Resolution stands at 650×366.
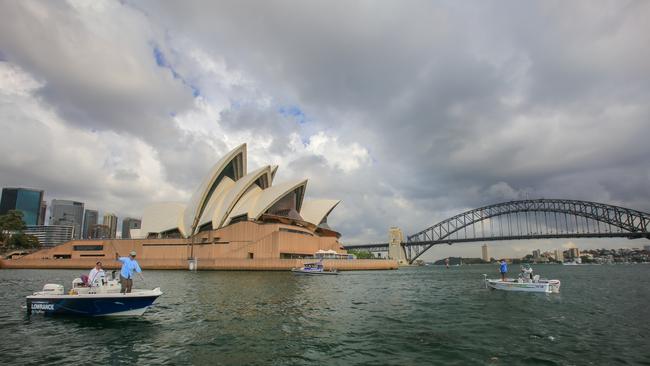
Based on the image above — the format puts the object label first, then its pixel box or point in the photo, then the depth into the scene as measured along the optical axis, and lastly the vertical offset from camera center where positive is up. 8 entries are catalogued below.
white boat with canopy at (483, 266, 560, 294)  27.52 -2.46
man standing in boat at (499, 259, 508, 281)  30.86 -1.26
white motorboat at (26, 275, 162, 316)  15.59 -2.01
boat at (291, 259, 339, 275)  54.24 -2.80
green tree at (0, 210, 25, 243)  102.03 +7.57
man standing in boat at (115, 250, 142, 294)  15.65 -0.82
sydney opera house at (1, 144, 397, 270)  70.38 +3.85
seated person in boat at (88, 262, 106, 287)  16.20 -1.03
